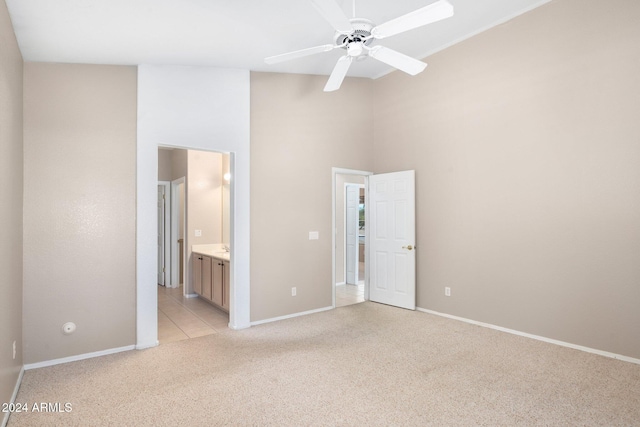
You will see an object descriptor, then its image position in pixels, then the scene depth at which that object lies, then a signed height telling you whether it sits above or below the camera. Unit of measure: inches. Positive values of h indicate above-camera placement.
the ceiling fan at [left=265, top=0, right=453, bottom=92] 84.2 +49.5
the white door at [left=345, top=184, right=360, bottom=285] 273.1 -6.9
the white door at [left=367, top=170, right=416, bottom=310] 194.9 -11.9
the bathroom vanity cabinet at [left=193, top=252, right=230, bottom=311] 188.1 -34.1
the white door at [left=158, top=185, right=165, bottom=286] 265.0 -9.8
